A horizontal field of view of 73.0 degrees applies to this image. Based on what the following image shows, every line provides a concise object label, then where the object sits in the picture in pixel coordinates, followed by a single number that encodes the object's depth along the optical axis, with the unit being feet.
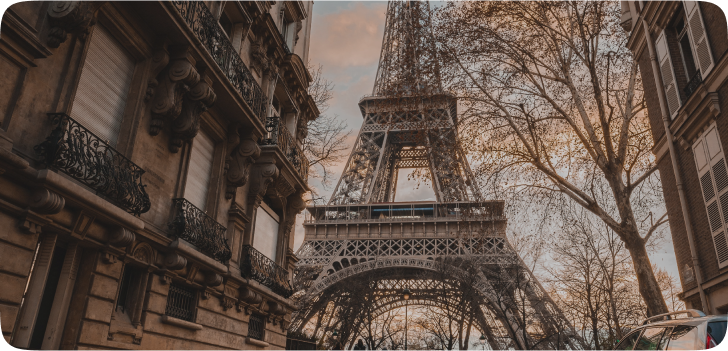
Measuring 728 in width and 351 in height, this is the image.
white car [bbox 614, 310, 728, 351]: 15.07
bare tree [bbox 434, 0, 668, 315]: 42.70
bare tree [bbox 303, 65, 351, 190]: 78.46
